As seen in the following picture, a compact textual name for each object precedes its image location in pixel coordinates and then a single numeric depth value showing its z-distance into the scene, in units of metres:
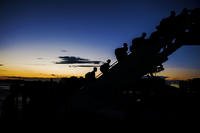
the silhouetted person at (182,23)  6.15
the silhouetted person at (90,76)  7.16
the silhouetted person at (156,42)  6.21
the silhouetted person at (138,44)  6.29
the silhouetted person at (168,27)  6.25
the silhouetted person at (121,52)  7.02
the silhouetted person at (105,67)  7.12
